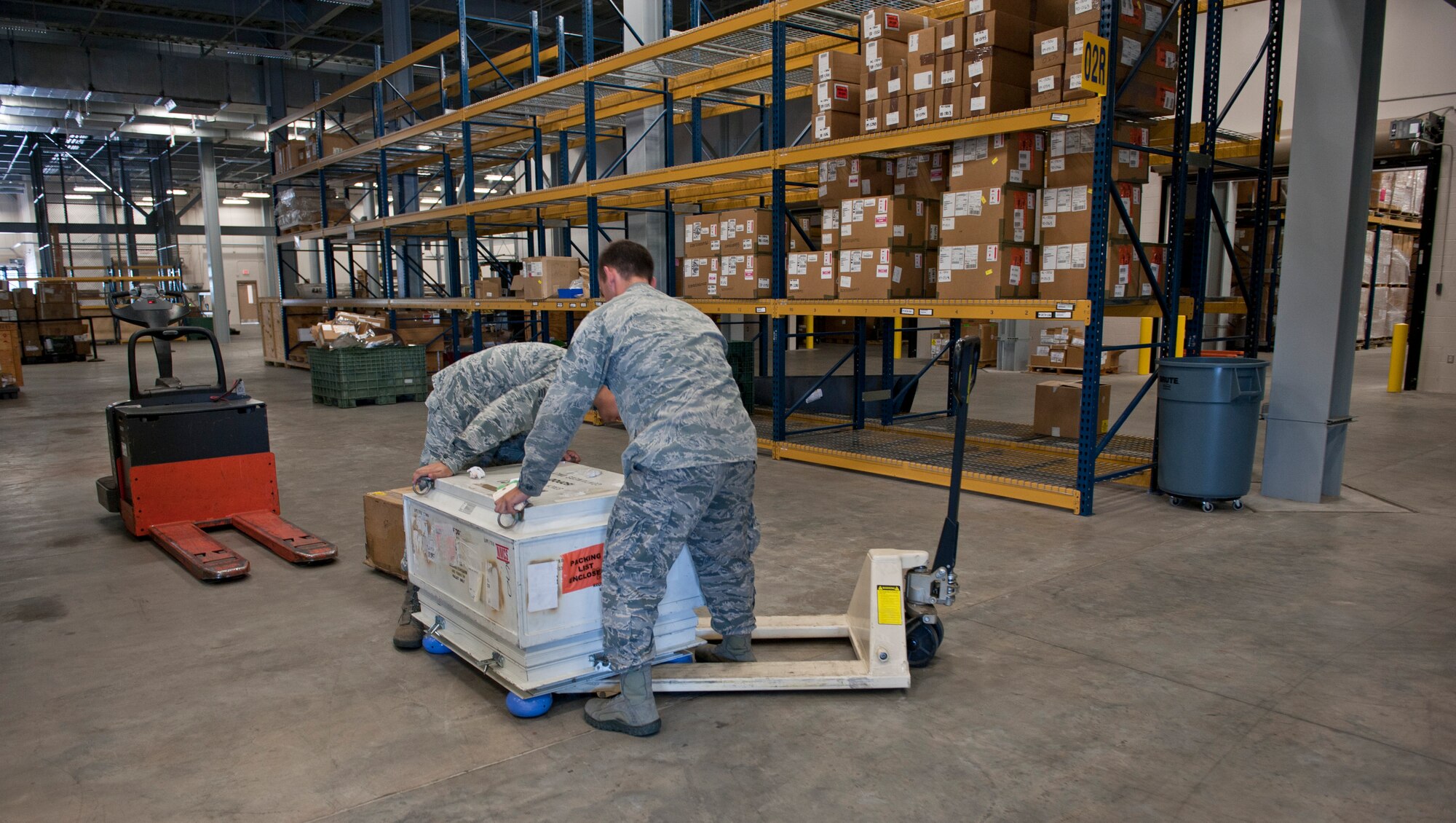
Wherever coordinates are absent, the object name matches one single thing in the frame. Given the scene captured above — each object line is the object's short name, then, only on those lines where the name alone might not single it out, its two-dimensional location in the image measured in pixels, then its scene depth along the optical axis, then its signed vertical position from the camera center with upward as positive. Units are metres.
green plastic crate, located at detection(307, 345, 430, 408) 11.85 -1.09
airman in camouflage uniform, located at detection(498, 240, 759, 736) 3.08 -0.52
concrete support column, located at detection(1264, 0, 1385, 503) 5.96 +0.34
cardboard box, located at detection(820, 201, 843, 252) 7.58 +0.55
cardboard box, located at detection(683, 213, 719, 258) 8.90 +0.58
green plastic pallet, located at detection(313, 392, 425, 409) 11.87 -1.46
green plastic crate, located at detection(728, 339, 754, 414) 11.35 -0.84
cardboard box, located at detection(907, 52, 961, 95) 6.36 +1.61
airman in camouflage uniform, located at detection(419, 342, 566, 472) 3.85 -0.48
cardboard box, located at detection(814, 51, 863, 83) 7.43 +1.90
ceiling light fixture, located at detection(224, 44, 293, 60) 16.59 +4.70
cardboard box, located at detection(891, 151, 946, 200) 7.32 +0.98
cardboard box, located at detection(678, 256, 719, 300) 8.92 +0.16
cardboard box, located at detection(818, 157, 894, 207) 7.53 +0.99
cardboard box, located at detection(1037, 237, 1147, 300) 6.03 +0.14
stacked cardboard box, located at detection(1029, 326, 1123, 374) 15.69 -1.04
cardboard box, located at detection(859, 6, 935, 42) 6.96 +2.12
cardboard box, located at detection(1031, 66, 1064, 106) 5.88 +1.38
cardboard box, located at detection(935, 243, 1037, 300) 6.24 +0.16
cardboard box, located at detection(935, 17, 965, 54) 6.30 +1.83
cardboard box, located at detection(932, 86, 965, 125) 6.38 +1.37
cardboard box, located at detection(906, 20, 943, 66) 6.49 +1.83
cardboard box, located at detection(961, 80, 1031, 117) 6.20 +1.37
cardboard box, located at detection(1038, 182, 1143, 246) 6.02 +0.53
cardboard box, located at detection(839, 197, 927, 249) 7.05 +0.57
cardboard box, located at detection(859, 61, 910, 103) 6.73 +1.62
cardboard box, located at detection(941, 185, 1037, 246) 6.21 +0.55
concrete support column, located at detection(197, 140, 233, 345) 23.80 +1.78
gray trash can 5.86 -0.88
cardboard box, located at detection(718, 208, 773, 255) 8.46 +0.60
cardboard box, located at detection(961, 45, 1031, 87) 6.18 +1.59
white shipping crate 3.12 -1.06
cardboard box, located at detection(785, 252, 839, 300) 7.56 +0.15
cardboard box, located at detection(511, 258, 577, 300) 11.10 +0.22
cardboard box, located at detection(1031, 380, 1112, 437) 8.66 -1.14
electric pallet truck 5.60 -1.10
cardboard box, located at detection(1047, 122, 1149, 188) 6.13 +0.96
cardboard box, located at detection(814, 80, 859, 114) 7.44 +1.66
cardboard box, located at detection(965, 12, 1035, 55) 6.14 +1.83
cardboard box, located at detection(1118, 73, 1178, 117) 6.14 +1.38
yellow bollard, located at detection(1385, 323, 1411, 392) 12.72 -0.94
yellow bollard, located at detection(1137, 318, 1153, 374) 15.62 -1.09
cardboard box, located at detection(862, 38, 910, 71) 6.90 +1.87
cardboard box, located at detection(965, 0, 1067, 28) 6.25 +2.05
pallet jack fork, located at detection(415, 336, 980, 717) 3.24 -1.37
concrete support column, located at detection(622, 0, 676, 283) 11.53 +2.20
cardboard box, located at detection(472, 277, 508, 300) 12.73 +0.08
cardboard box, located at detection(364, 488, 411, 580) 4.79 -1.28
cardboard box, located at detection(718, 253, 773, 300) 8.49 +0.17
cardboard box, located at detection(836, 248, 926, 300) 7.07 +0.16
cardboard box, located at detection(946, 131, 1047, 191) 6.28 +0.95
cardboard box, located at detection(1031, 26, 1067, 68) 5.84 +1.61
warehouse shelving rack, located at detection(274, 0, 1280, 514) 6.33 +1.19
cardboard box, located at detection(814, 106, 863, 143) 7.45 +1.41
